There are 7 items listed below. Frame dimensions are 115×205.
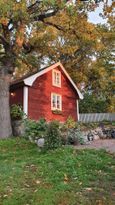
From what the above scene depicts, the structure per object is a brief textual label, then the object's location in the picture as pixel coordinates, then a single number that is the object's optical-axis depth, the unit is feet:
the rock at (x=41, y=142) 18.57
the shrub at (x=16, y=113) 28.27
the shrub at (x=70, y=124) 22.84
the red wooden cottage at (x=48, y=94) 31.17
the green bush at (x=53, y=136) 17.51
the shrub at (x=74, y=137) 20.13
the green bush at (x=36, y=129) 22.54
